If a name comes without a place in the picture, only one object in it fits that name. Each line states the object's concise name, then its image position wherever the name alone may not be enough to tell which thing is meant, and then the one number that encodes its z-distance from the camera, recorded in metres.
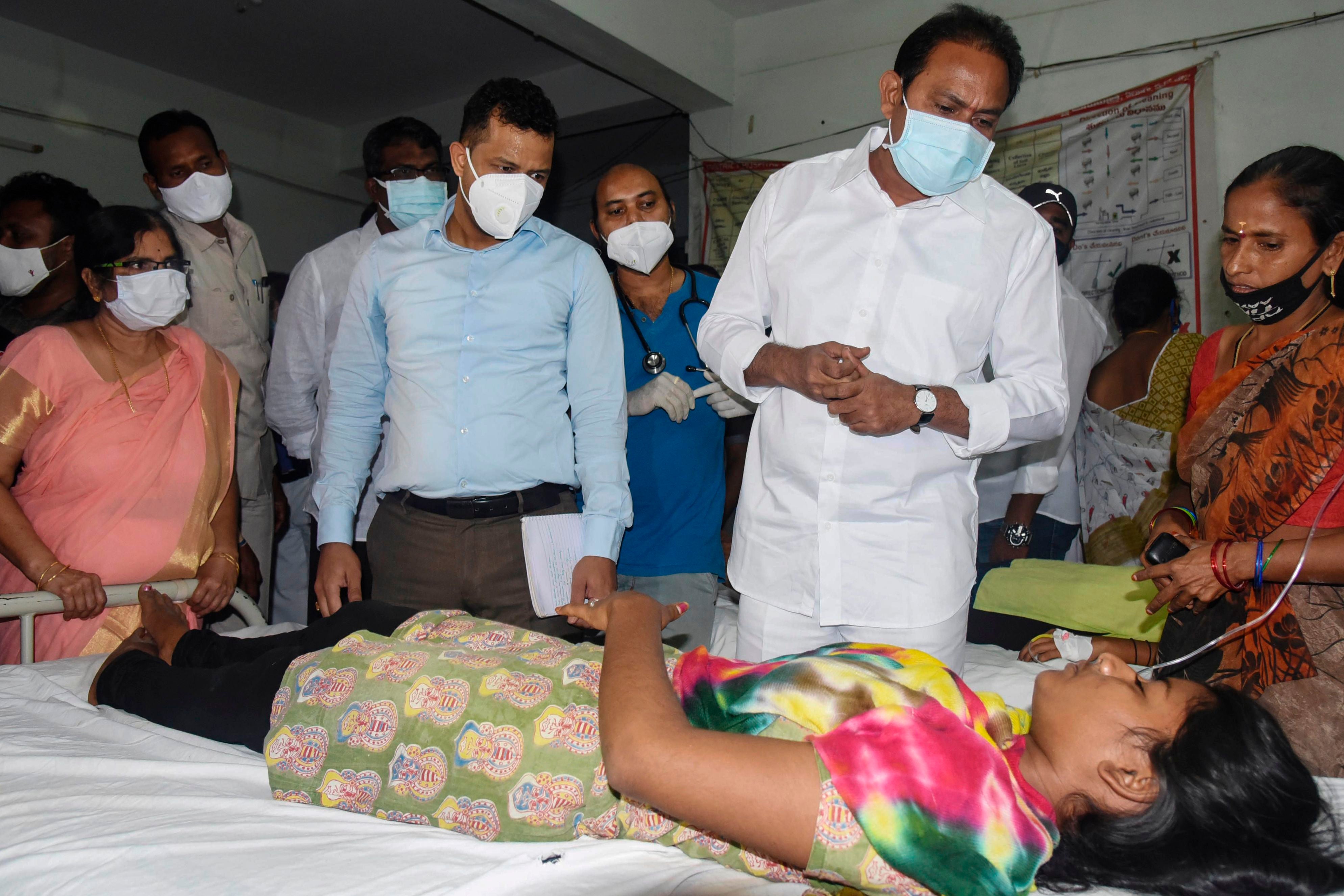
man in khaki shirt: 3.38
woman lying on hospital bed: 1.19
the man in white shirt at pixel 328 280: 3.15
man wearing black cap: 3.17
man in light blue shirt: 2.14
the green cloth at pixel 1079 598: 2.67
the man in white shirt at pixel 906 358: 1.82
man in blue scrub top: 2.53
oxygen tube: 1.72
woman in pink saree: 2.50
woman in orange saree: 1.75
